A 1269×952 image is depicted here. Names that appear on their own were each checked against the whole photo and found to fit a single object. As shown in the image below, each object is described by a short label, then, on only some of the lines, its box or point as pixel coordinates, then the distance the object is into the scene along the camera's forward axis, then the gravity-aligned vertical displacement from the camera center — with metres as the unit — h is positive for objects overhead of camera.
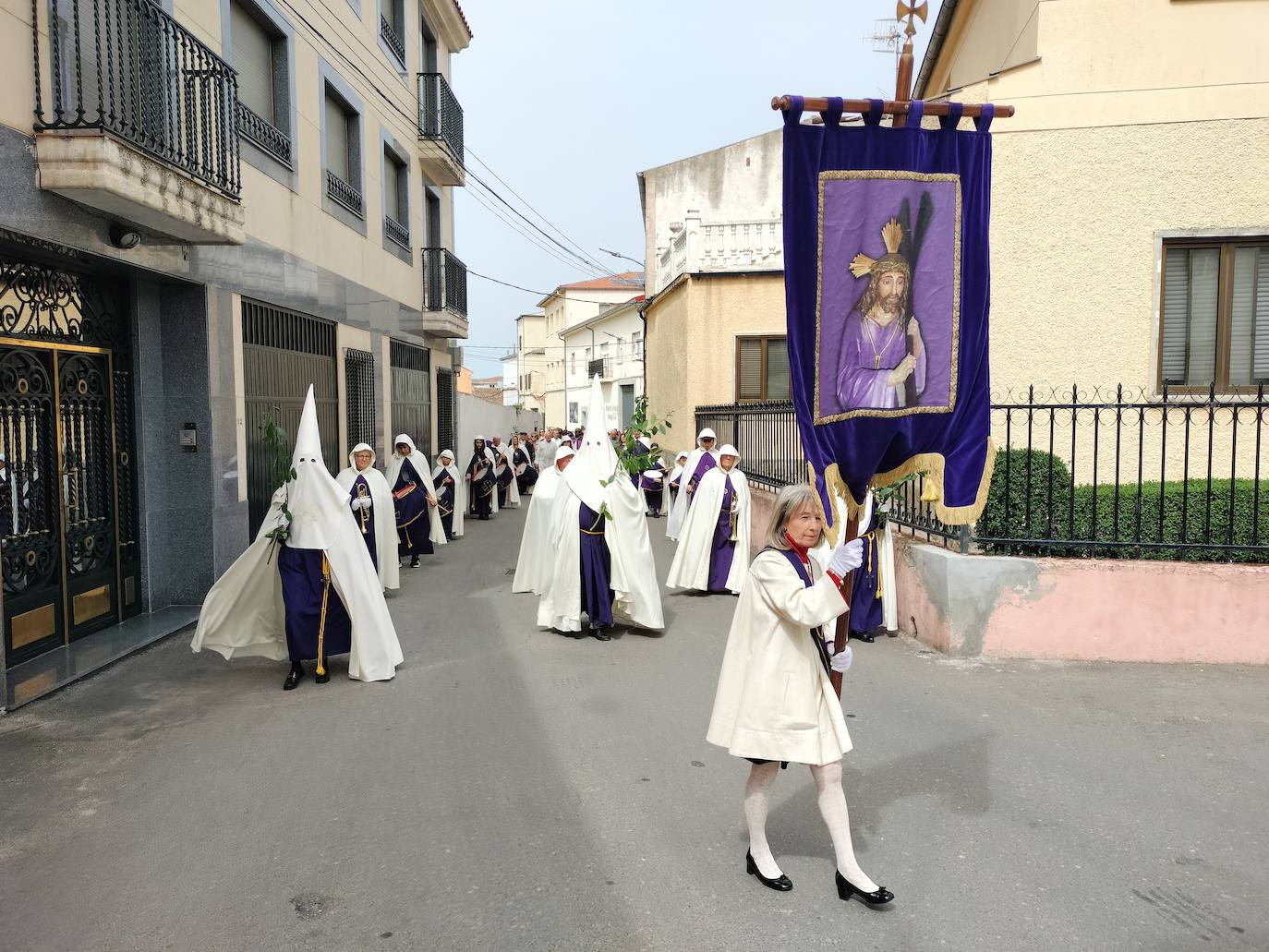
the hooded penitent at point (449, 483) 16.08 -0.95
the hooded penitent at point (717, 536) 11.00 -1.27
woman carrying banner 3.77 -1.03
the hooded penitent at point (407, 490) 13.72 -0.86
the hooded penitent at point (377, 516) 10.52 -1.00
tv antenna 23.10 +9.64
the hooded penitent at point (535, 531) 10.99 -1.21
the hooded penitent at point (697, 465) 13.30 -0.55
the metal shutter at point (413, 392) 17.88 +0.69
